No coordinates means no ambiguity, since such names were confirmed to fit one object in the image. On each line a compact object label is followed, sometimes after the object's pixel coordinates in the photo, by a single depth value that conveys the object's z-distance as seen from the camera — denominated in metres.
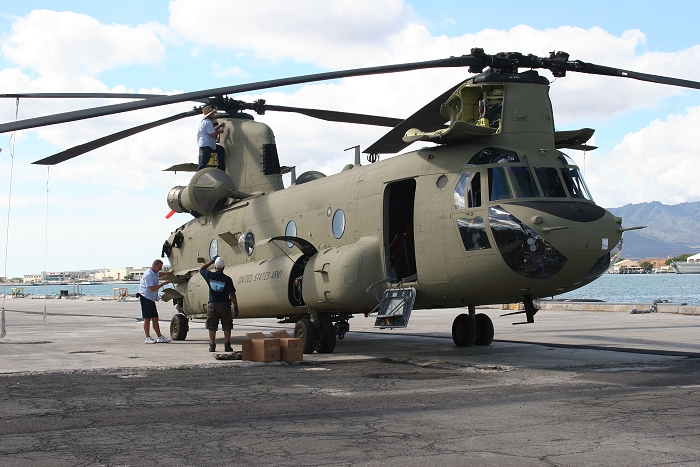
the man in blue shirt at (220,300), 13.52
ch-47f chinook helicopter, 11.01
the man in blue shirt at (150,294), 16.23
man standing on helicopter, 17.45
